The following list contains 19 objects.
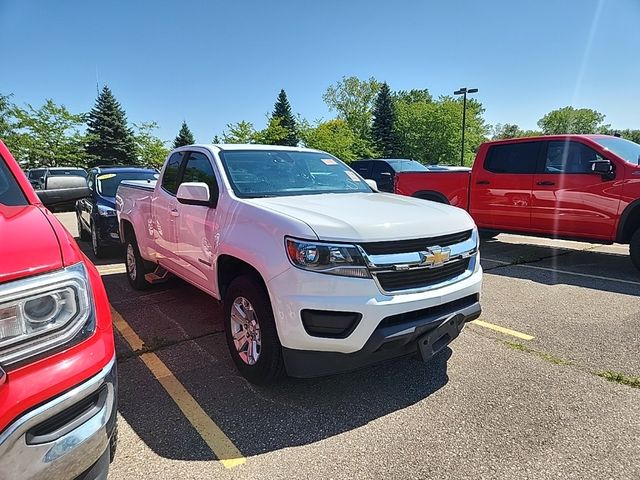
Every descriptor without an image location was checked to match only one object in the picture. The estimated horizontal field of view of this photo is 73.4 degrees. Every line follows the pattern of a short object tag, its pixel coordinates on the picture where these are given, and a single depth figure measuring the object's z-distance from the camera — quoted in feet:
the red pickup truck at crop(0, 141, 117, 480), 4.50
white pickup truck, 8.65
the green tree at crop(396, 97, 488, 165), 174.29
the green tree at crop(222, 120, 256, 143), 133.49
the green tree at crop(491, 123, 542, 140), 335.71
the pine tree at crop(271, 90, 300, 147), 163.45
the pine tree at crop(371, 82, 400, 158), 172.55
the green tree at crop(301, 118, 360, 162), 140.15
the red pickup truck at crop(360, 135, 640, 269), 20.88
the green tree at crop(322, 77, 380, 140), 196.95
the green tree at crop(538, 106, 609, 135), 286.66
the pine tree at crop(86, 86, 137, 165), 133.49
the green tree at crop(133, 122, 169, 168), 143.33
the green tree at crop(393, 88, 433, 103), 237.66
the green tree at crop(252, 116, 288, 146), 135.96
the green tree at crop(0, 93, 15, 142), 99.19
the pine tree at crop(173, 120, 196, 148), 206.39
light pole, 92.10
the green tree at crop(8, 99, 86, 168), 102.92
